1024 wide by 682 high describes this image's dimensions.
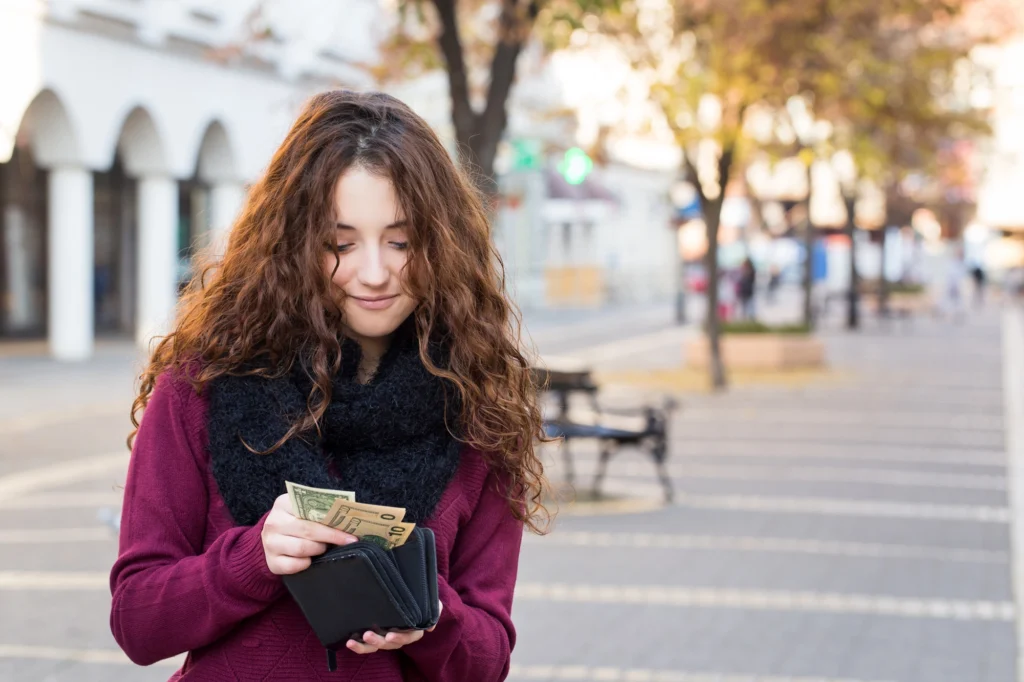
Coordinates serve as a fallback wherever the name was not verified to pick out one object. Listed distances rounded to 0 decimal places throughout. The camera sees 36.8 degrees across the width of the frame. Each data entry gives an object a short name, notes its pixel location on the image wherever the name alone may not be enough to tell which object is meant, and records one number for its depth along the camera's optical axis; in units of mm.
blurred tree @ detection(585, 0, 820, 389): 17938
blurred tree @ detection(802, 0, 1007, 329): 18469
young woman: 2230
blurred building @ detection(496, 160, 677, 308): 44219
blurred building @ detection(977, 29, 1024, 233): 49412
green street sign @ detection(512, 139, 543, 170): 27348
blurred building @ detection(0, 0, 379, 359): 22000
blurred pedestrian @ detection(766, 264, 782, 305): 56531
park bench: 10312
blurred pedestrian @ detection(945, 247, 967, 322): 40781
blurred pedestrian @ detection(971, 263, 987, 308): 55406
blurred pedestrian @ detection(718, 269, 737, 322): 35400
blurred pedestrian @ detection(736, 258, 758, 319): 38656
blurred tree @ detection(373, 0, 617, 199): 10547
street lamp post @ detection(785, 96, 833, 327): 22106
